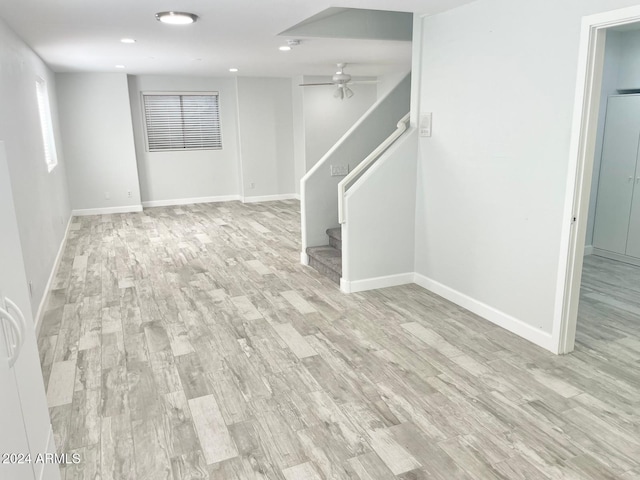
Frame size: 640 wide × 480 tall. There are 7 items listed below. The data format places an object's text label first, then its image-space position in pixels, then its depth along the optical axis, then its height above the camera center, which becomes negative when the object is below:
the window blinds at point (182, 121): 8.77 +0.36
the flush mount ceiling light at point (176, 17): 3.70 +0.97
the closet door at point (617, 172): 4.88 -0.42
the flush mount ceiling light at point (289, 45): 5.09 +1.04
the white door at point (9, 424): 1.28 -0.80
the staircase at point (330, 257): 4.62 -1.22
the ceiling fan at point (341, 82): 6.69 +0.79
